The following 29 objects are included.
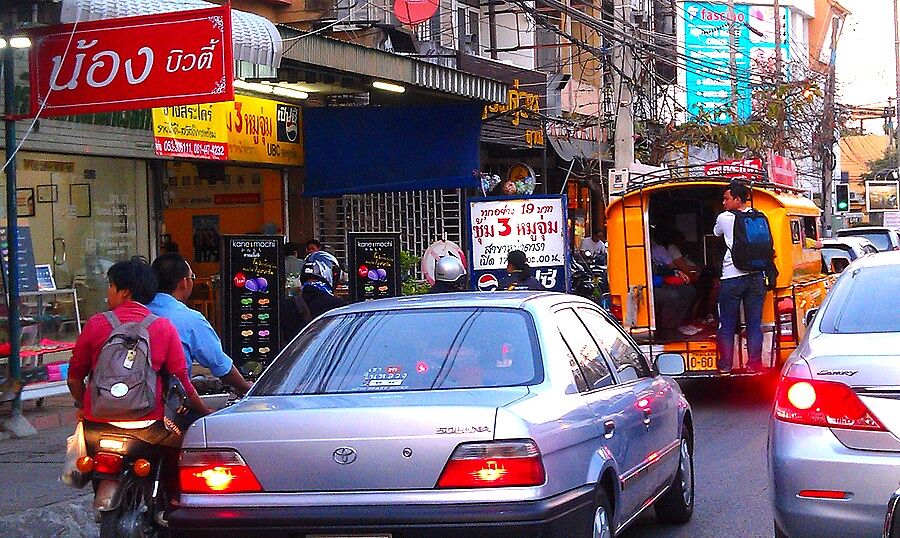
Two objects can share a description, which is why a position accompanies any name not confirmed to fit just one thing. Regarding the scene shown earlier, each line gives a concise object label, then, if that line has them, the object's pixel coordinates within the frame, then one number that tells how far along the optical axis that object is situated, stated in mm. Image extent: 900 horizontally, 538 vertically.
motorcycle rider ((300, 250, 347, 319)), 13961
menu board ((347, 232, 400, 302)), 15883
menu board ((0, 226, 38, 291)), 13469
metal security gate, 20953
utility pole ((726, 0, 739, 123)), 27281
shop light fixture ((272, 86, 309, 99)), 18156
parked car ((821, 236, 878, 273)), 20062
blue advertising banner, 34259
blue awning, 18922
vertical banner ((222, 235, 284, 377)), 14508
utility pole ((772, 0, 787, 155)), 31166
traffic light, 38238
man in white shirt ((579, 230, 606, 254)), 26494
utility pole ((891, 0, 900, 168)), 45916
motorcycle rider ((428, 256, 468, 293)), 13680
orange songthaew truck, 13352
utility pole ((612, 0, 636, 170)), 21016
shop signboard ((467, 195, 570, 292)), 16172
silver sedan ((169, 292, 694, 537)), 5230
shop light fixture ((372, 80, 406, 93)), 16891
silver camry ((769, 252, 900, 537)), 5398
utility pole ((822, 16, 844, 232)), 35125
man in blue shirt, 6824
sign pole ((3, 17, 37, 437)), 11078
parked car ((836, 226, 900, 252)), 25766
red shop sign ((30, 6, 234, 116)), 10648
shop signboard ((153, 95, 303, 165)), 15656
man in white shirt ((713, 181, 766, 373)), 12977
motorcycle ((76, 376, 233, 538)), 6188
